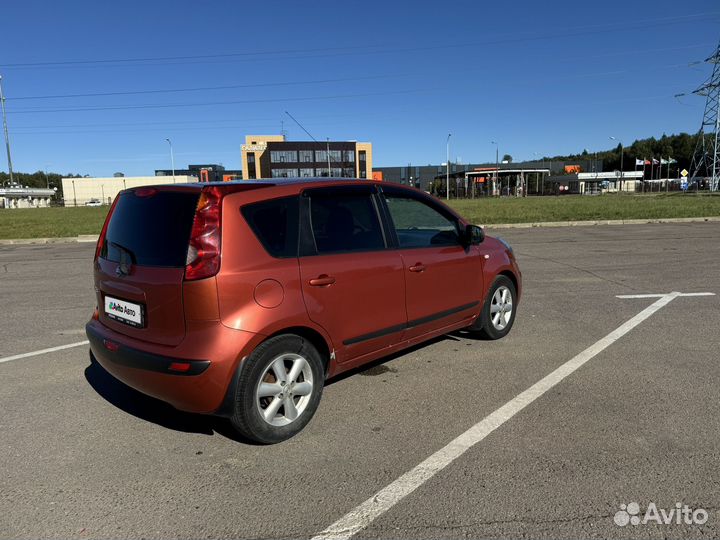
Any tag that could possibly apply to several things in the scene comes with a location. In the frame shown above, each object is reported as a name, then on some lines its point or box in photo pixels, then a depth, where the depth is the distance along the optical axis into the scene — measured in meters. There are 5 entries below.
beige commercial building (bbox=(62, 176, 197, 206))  114.75
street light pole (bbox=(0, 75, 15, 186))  58.79
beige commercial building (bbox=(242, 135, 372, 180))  99.38
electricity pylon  63.38
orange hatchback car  3.06
